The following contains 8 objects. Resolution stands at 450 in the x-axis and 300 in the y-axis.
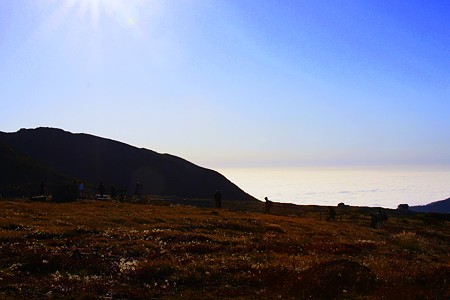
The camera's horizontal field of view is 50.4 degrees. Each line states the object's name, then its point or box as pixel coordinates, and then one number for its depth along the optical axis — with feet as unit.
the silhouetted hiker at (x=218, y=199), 257.34
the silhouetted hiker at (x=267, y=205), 258.02
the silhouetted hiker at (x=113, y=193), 292.98
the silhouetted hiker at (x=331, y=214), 253.65
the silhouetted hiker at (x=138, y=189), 312.09
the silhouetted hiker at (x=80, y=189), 267.96
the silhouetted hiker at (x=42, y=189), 274.34
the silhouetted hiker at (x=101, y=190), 290.01
